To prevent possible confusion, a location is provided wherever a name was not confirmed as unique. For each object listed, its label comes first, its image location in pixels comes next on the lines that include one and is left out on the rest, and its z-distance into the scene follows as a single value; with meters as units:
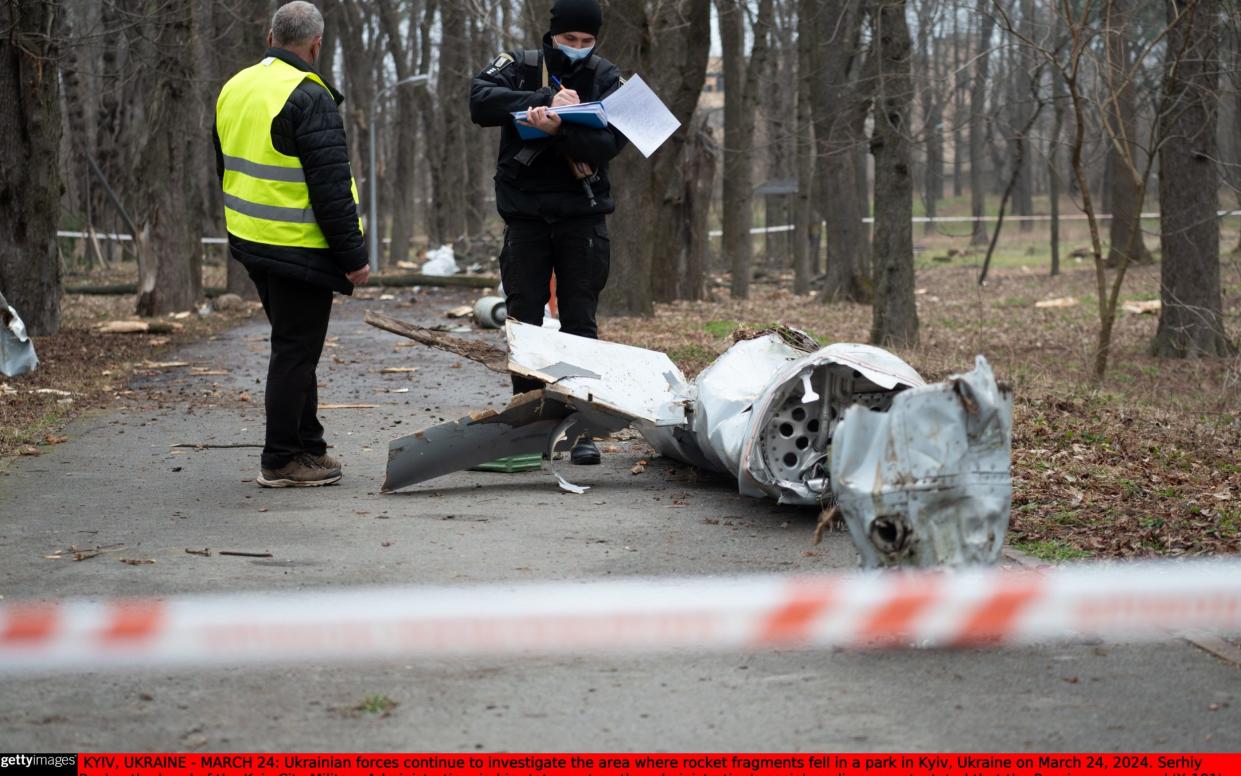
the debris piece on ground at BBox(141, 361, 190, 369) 12.70
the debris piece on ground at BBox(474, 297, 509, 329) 16.75
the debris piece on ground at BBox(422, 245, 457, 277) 31.64
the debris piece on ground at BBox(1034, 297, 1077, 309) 24.66
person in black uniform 7.05
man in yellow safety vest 6.27
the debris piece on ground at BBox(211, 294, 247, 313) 21.39
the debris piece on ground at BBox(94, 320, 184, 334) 16.02
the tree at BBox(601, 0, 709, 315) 17.03
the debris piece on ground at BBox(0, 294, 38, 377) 11.16
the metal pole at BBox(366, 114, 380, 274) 36.03
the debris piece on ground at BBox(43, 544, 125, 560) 5.12
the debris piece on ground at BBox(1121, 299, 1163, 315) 22.47
